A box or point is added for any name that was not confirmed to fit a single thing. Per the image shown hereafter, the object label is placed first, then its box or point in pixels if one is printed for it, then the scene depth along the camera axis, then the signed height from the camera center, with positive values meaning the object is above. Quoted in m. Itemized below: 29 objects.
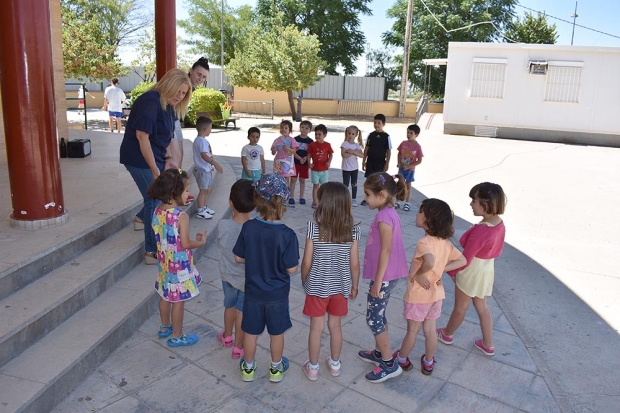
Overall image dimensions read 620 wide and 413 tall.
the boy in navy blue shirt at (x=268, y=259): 2.87 -0.86
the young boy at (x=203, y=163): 5.98 -0.69
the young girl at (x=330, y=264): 2.90 -0.90
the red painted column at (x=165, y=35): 7.30 +0.95
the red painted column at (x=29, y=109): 3.99 -0.08
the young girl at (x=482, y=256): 3.36 -0.95
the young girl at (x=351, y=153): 7.31 -0.64
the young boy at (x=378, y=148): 7.25 -0.56
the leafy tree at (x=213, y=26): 38.50 +5.73
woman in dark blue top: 3.96 -0.23
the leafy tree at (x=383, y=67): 35.59 +2.83
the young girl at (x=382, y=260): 3.06 -0.92
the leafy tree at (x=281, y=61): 20.70 +1.79
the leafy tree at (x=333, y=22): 32.09 +5.26
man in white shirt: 14.48 -0.03
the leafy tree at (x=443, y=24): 31.36 +5.18
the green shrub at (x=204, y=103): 17.50 +0.02
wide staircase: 2.81 -1.41
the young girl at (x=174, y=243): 3.28 -0.88
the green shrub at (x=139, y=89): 16.36 +0.39
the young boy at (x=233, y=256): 3.11 -0.93
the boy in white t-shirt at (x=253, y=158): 6.65 -0.68
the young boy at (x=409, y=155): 7.38 -0.65
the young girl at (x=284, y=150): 7.13 -0.61
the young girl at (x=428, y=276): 3.06 -1.01
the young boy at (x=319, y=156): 7.21 -0.68
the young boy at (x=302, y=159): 7.34 -0.75
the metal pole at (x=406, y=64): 25.41 +2.24
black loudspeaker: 7.98 -0.74
